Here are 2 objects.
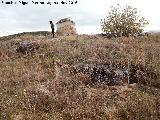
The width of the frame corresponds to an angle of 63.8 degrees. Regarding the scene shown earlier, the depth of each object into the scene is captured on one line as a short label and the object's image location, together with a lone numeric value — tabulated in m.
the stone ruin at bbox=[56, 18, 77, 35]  13.30
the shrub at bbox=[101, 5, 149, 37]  10.65
